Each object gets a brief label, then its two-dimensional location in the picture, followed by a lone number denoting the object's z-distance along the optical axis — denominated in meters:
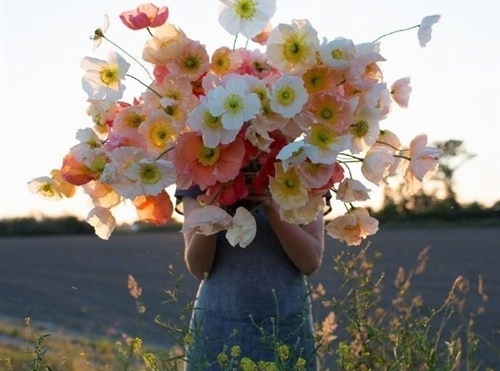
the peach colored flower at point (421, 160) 2.74
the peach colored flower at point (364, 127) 2.67
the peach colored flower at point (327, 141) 2.51
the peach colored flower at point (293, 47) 2.59
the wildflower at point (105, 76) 2.82
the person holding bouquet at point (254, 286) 3.28
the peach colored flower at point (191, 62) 2.71
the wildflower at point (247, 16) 2.74
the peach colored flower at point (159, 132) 2.62
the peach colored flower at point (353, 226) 2.80
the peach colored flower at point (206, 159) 2.57
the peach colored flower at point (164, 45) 2.72
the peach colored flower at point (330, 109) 2.56
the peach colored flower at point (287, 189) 2.57
